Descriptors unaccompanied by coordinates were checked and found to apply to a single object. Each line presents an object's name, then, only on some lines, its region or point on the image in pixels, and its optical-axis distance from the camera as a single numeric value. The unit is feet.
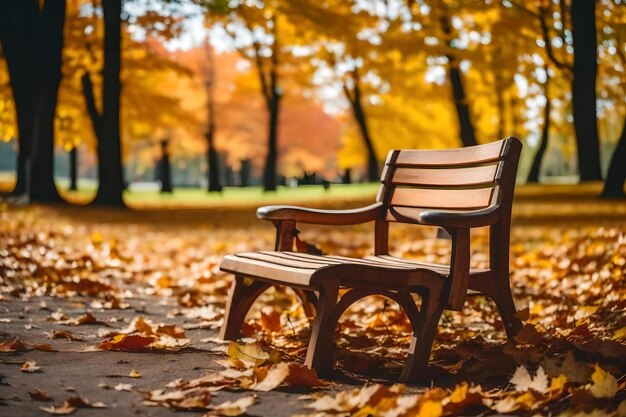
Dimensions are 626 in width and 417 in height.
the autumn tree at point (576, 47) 44.04
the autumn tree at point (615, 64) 38.88
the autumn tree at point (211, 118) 109.60
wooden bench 12.07
